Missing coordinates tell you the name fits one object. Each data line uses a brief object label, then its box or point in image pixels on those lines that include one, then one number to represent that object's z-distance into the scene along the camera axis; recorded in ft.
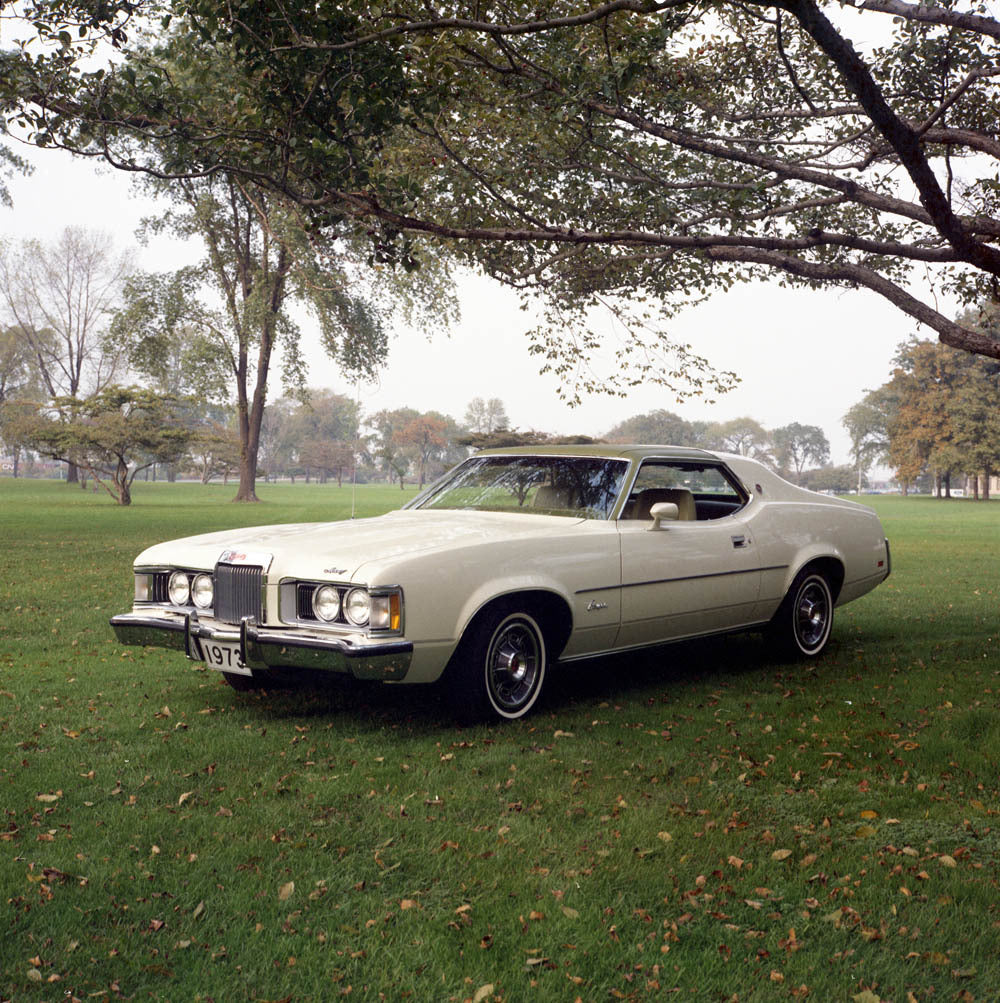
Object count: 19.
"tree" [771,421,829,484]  448.65
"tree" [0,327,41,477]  216.74
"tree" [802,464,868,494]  402.31
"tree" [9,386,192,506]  117.19
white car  16.94
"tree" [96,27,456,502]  97.45
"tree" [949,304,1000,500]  199.93
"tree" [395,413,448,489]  349.61
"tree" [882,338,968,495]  207.62
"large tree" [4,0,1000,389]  23.41
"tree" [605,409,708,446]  332.39
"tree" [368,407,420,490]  363.76
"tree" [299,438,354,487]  370.53
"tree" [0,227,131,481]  207.31
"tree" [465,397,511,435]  360.69
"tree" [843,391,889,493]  290.97
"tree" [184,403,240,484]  226.17
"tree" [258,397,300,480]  378.12
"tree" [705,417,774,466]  431.43
